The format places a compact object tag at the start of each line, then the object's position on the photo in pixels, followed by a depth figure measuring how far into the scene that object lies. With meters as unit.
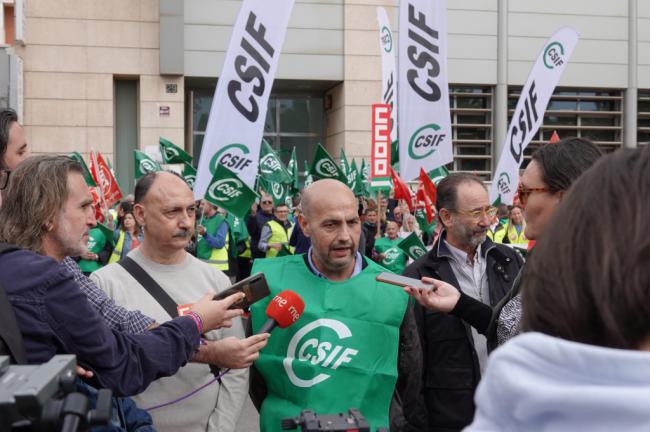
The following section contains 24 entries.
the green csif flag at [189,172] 11.49
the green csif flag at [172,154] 12.02
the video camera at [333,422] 2.10
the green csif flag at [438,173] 12.23
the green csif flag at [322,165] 12.27
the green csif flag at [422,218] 10.98
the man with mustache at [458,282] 3.87
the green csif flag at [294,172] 16.80
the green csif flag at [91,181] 14.37
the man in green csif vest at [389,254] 10.92
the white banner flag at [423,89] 8.65
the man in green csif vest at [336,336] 3.41
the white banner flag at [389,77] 13.17
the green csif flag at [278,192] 13.82
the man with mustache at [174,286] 3.54
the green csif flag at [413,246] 7.66
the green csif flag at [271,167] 13.92
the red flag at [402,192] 11.25
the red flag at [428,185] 9.87
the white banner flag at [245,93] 7.35
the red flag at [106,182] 13.71
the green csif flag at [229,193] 7.45
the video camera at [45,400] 1.40
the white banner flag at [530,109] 10.53
